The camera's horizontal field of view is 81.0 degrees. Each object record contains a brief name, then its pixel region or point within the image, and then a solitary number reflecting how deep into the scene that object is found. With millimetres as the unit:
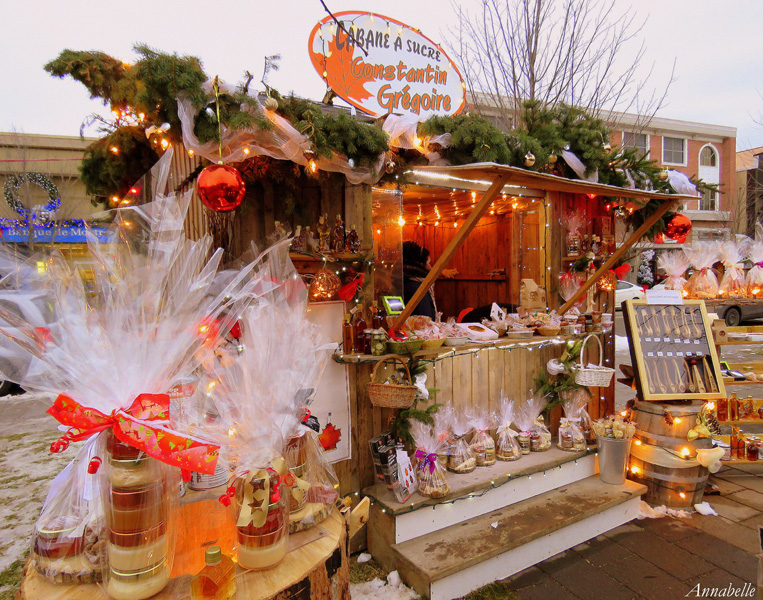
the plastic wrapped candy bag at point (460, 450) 3451
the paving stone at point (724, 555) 2954
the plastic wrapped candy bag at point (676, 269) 4754
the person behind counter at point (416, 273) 4613
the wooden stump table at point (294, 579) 1364
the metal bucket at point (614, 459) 3824
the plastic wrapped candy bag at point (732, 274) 4570
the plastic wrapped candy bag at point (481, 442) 3584
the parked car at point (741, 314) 11766
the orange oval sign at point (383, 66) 3365
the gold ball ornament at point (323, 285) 3072
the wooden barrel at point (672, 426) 3818
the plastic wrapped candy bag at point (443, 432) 3420
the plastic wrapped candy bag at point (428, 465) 3076
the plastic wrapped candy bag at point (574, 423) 3963
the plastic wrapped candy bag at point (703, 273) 4570
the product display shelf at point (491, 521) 2793
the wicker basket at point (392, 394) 2791
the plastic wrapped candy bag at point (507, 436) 3705
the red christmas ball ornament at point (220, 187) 2365
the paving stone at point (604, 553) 3139
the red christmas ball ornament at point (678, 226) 4660
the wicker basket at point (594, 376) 3988
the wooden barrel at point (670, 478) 3750
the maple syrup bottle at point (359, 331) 3197
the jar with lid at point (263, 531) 1449
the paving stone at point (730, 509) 3672
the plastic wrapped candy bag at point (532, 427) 3908
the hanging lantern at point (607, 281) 4845
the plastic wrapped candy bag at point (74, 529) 1405
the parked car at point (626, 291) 13524
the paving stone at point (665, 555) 2975
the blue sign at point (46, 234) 10305
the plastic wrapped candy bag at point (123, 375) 1287
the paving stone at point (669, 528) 3409
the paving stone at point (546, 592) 2758
